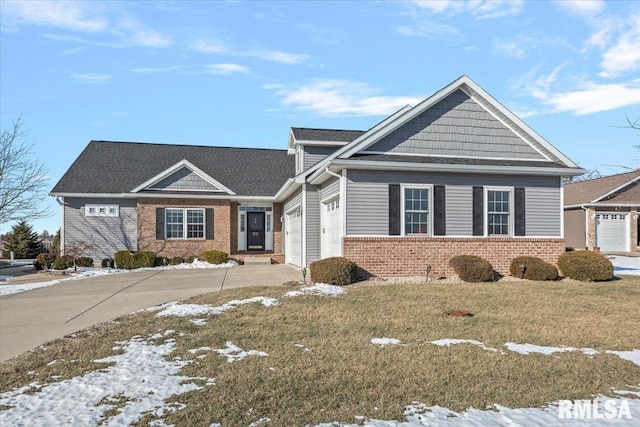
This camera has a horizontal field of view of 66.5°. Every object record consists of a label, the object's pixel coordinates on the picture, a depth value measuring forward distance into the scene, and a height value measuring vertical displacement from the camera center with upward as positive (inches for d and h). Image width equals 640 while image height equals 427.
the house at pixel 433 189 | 572.7 +47.2
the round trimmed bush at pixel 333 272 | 517.3 -47.9
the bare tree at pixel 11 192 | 765.9 +54.3
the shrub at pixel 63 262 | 781.6 -57.2
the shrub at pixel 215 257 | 818.8 -50.9
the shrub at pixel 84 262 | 805.9 -58.3
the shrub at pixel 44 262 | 800.3 -58.1
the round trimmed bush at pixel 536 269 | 573.6 -49.6
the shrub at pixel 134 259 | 787.4 -52.4
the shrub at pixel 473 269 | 554.9 -48.0
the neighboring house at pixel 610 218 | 1078.4 +20.1
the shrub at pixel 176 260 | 831.7 -57.8
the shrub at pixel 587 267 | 567.5 -46.8
